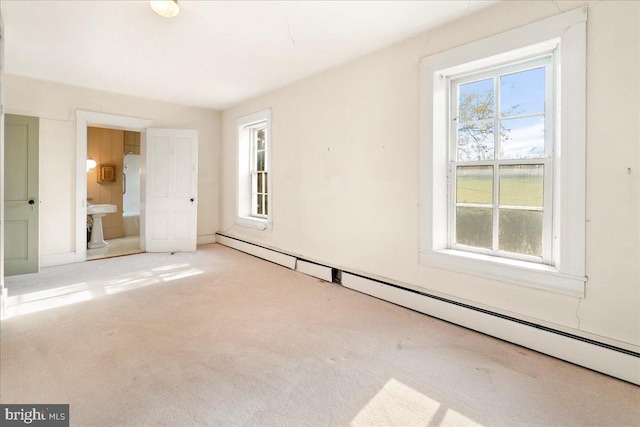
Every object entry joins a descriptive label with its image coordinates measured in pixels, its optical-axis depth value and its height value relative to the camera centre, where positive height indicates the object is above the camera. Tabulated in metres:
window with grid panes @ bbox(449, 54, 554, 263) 2.35 +0.41
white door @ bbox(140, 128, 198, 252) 5.30 +0.31
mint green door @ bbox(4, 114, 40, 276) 3.89 +0.17
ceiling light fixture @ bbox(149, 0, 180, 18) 2.41 +1.62
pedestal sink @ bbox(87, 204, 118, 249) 5.70 -0.40
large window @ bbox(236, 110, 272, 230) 5.40 +0.65
